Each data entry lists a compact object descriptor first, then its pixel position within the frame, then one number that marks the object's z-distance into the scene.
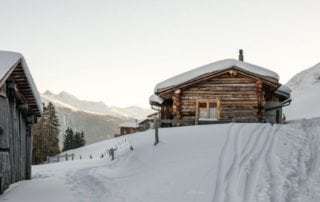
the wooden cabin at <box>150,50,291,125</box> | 28.70
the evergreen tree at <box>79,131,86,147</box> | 86.44
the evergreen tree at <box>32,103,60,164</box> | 59.79
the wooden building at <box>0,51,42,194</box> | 16.48
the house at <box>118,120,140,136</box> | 91.56
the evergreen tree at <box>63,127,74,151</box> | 83.38
